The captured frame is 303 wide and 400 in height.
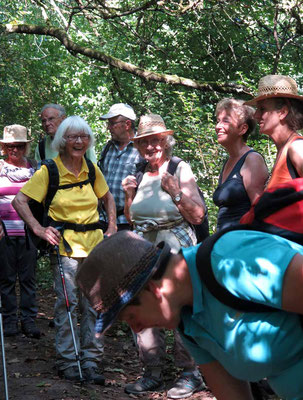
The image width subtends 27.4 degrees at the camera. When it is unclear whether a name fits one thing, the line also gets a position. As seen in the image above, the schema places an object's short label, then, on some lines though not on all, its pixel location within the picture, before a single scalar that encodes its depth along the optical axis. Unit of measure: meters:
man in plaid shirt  6.56
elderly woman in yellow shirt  5.35
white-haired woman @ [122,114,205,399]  5.08
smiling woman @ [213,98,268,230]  4.59
